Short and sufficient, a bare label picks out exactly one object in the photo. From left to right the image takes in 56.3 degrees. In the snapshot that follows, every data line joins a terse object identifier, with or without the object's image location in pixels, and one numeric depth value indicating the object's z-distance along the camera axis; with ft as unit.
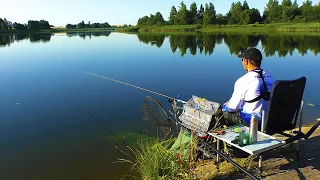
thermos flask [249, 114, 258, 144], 10.94
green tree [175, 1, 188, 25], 303.89
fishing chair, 11.67
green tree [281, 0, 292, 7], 268.21
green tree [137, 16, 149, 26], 374.86
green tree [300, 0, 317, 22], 213.99
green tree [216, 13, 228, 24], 291.79
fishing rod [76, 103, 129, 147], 23.02
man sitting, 12.61
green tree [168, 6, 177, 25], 328.29
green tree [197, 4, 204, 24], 317.63
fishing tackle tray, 12.71
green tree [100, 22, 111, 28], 596.54
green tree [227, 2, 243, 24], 271.69
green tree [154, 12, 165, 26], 340.31
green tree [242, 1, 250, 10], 280.90
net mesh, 16.60
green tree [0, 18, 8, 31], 318.86
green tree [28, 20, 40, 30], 393.29
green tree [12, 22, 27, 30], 362.53
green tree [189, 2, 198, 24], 310.24
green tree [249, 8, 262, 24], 269.60
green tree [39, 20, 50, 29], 412.16
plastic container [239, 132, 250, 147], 11.00
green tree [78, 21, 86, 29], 541.34
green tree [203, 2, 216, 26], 282.01
